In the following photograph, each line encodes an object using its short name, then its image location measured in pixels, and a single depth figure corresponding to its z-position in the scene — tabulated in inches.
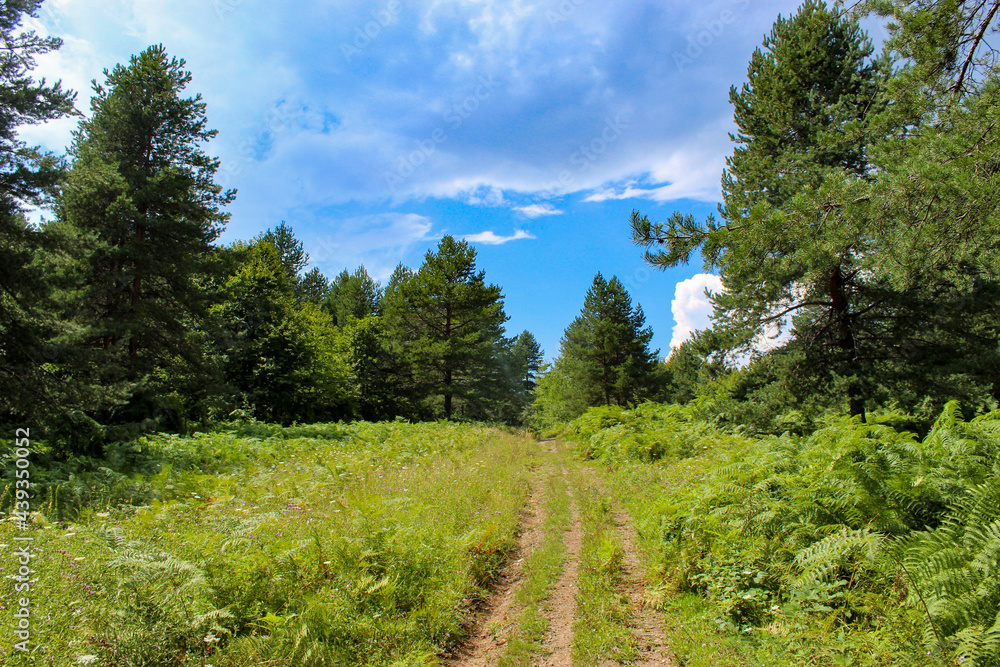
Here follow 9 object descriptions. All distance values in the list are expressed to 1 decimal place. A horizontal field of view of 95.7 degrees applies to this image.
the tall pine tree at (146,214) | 569.3
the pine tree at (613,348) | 1153.1
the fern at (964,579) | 104.0
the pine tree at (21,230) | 342.6
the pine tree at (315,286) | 2069.4
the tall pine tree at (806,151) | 442.3
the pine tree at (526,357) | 2503.7
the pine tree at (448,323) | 1154.0
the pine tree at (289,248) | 1882.5
